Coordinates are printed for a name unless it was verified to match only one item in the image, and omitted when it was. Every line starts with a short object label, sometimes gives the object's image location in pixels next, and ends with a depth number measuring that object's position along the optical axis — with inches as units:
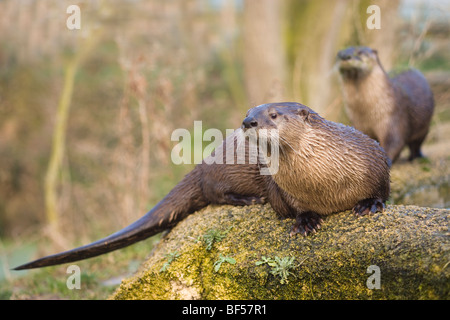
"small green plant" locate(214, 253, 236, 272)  90.9
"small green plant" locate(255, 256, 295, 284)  83.9
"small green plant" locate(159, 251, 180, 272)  97.3
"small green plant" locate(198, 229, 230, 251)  96.8
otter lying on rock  77.5
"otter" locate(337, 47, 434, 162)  130.5
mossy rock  74.7
